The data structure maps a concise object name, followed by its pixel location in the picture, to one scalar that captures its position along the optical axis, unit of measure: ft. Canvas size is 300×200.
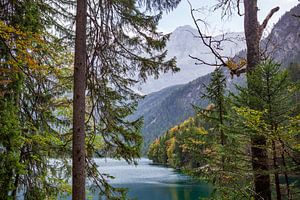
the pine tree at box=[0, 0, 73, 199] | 16.70
